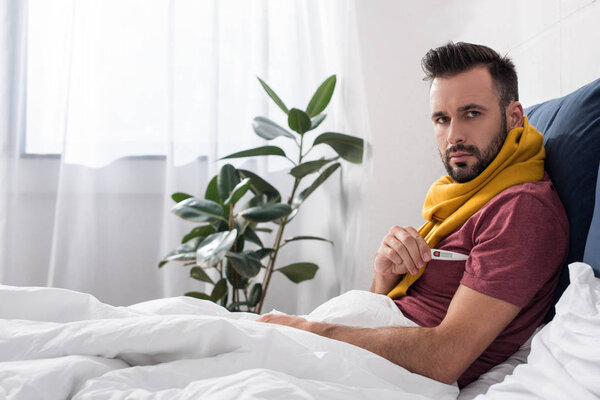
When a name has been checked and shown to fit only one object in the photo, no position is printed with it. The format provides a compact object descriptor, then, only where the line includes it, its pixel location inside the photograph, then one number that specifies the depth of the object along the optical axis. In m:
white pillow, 0.69
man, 0.97
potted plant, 1.91
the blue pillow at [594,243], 0.85
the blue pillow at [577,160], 0.99
